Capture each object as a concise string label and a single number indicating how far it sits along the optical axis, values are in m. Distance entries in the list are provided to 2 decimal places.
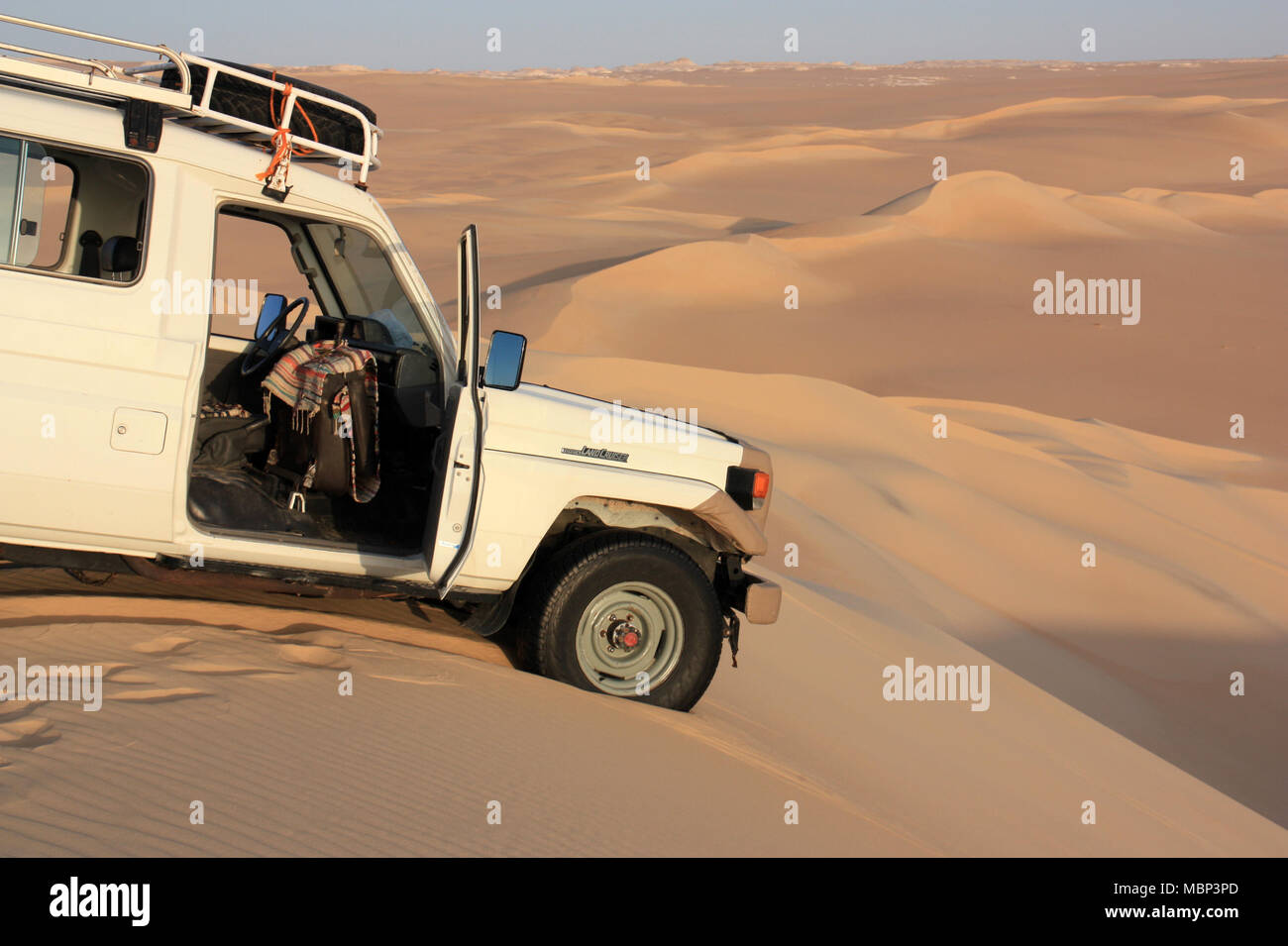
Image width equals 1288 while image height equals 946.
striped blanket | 5.16
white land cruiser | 4.63
